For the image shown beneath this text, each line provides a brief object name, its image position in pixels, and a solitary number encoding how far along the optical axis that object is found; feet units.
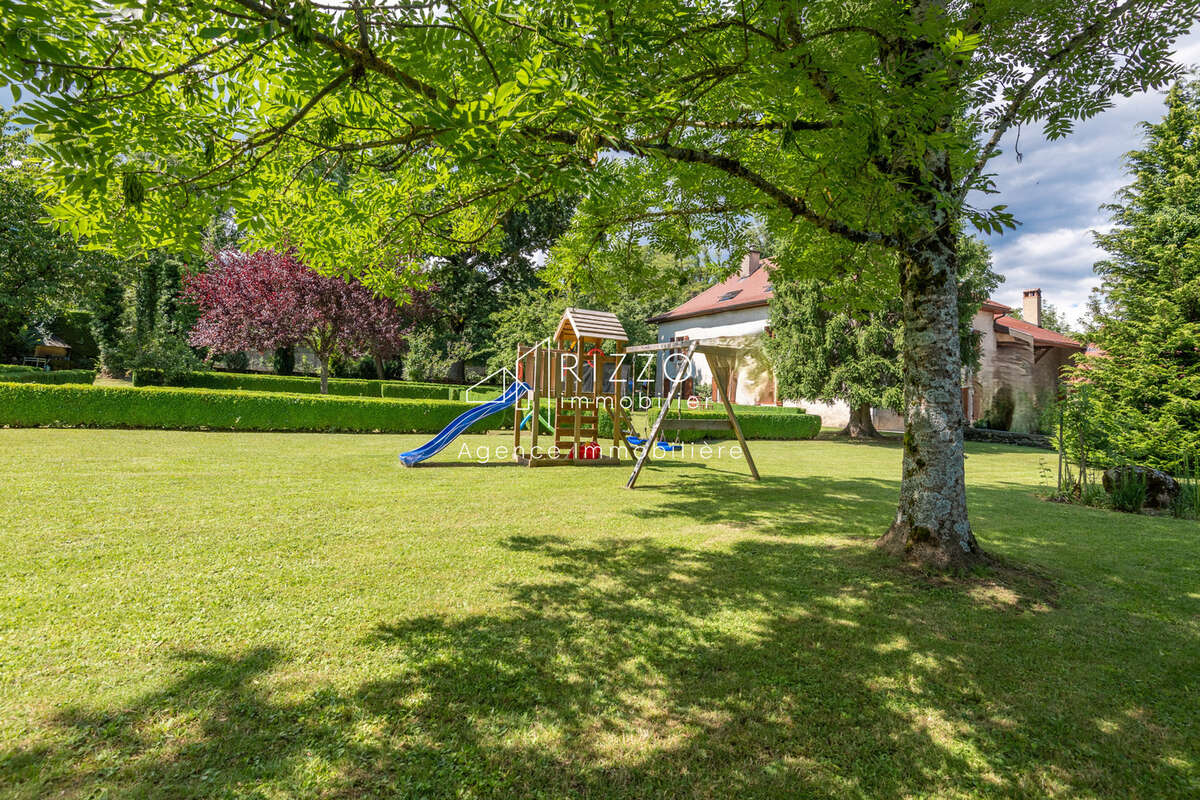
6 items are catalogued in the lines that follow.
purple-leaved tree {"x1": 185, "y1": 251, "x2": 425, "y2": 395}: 79.66
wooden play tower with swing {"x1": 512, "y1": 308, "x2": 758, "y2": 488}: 35.88
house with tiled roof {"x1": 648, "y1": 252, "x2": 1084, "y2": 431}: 86.53
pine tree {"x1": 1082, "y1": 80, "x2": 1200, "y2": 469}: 37.52
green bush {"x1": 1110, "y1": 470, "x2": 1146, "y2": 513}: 28.27
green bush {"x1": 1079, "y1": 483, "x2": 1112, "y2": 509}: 29.53
